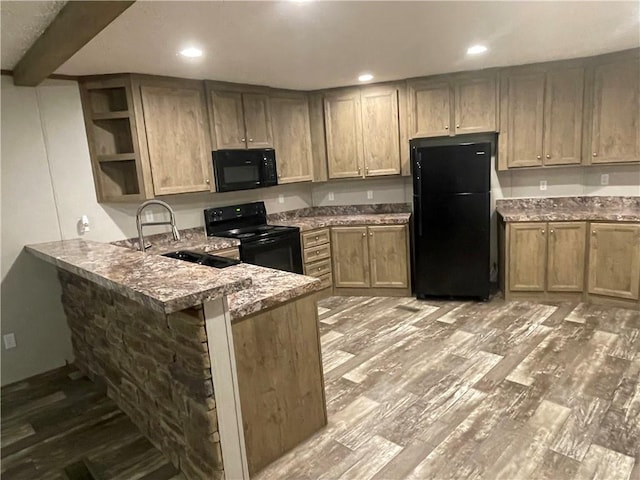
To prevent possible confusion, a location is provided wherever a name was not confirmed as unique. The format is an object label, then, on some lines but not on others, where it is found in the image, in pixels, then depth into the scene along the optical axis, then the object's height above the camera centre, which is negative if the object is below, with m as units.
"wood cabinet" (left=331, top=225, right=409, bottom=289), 4.40 -0.90
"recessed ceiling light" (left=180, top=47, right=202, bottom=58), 2.76 +0.92
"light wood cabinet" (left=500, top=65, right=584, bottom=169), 3.86 +0.45
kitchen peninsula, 1.68 -0.83
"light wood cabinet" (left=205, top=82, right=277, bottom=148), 3.79 +0.64
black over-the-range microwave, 3.86 +0.14
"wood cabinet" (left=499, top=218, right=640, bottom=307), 3.64 -0.95
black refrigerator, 3.93 -0.49
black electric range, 3.86 -0.52
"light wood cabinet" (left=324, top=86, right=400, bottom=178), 4.46 +0.48
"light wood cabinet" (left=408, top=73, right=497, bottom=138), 4.09 +0.65
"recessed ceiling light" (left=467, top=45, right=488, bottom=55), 3.18 +0.93
